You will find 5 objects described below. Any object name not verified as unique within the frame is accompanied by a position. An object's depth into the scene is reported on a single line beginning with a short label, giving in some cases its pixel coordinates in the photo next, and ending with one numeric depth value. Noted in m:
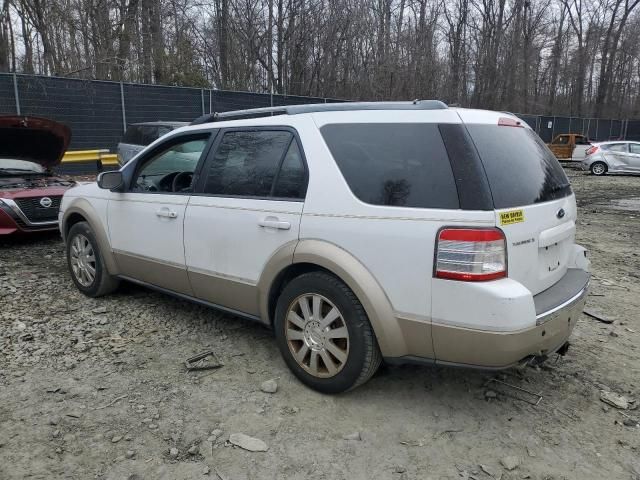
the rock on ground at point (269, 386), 3.29
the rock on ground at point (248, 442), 2.74
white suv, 2.64
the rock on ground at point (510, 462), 2.61
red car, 6.55
